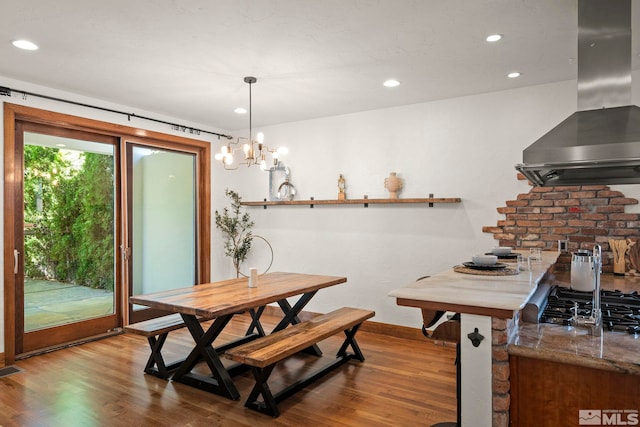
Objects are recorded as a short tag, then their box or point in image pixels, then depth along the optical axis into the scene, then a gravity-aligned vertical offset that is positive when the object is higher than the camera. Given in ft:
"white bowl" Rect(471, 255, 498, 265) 7.75 -0.91
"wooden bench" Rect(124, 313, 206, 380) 10.49 -3.18
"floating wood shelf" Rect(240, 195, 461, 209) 13.47 +0.45
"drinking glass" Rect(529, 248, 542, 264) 9.16 -1.05
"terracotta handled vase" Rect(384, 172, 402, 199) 14.58 +1.02
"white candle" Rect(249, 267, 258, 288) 11.28 -1.80
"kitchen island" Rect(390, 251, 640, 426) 5.02 -1.70
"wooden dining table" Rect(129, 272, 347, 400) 9.19 -2.09
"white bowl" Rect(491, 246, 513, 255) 9.61 -0.92
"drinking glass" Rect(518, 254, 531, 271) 8.00 -1.09
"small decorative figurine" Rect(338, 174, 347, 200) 15.85 +1.04
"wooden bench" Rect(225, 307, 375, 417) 8.41 -2.93
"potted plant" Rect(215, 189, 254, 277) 18.16 -0.67
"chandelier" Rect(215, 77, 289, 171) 11.55 +1.81
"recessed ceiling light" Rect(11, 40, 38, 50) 9.24 +3.96
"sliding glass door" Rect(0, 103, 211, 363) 12.35 -0.30
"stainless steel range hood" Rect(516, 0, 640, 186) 6.54 +1.93
